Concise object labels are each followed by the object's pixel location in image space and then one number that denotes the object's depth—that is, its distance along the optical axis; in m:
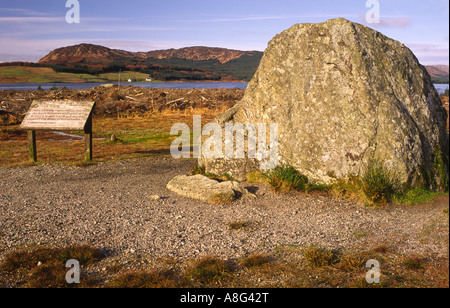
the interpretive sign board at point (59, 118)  12.93
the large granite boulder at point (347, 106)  8.83
